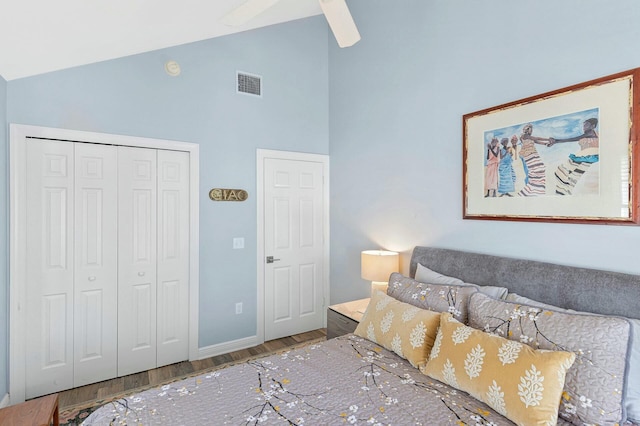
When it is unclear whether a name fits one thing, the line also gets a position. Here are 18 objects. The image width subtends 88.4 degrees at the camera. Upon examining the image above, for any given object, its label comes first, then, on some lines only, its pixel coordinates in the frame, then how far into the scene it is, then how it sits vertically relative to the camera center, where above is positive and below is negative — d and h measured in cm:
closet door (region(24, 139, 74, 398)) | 240 -43
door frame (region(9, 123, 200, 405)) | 230 -23
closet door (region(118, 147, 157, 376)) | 272 -42
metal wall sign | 308 +15
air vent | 324 +126
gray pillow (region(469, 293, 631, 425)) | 117 -54
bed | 120 -69
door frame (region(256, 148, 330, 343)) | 333 -7
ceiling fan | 162 +101
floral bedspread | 127 -81
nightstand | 252 -85
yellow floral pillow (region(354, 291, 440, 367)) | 166 -64
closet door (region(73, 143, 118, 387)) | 256 -43
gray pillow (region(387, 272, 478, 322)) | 176 -49
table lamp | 272 -47
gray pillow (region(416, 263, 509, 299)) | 182 -44
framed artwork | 158 +31
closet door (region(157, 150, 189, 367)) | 288 -42
